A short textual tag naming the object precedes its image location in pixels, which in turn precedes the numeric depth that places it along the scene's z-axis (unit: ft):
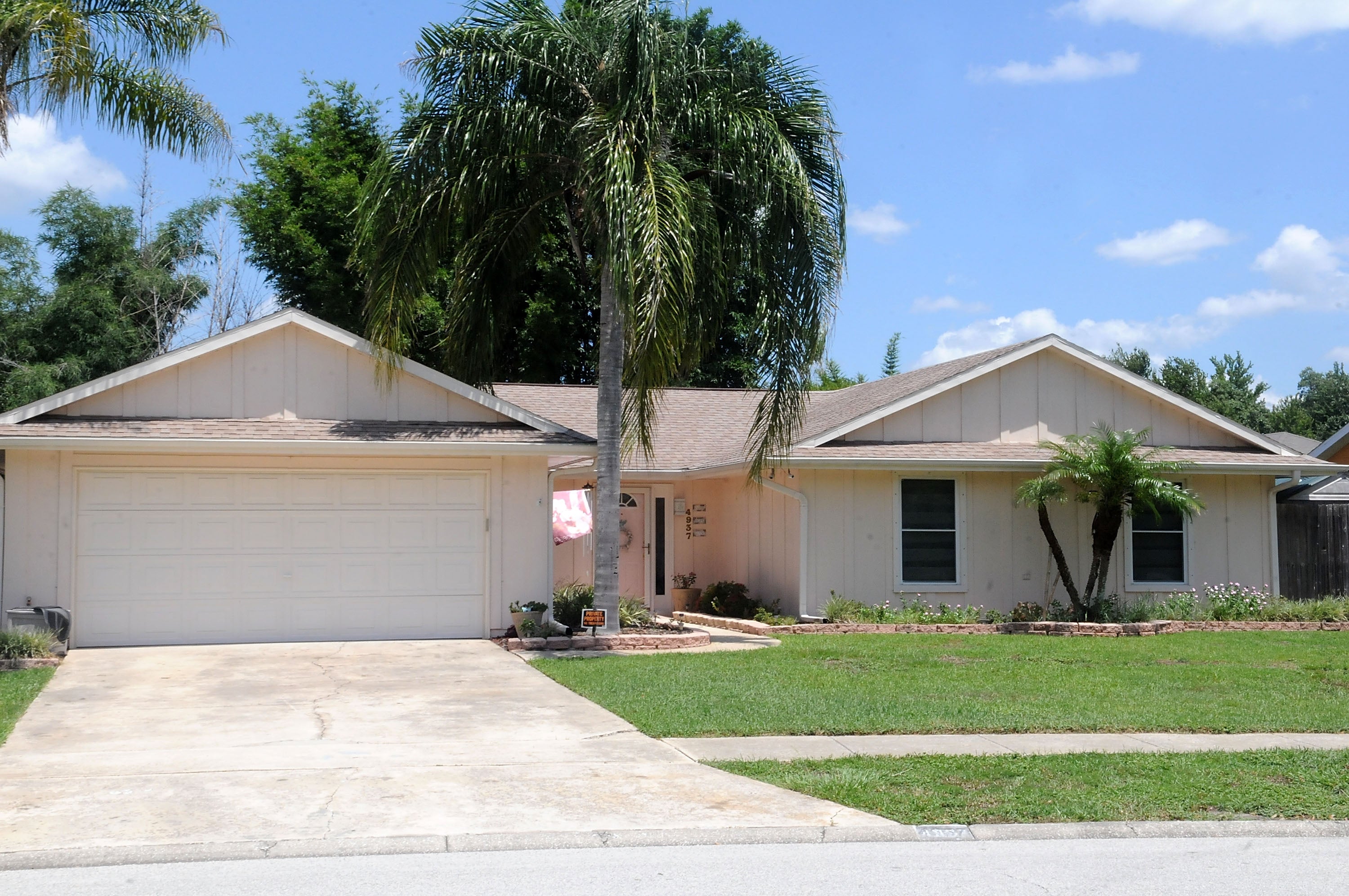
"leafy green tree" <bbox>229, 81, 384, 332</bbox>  103.45
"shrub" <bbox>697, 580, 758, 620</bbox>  62.90
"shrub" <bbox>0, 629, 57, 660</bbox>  42.45
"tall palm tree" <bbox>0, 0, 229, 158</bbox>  44.73
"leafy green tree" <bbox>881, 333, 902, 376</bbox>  168.14
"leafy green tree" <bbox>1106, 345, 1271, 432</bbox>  166.81
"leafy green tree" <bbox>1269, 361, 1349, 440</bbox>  175.52
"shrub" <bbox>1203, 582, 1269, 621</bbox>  60.03
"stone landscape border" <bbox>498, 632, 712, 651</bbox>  47.70
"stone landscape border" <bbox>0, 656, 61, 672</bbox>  42.11
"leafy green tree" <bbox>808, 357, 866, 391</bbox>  132.67
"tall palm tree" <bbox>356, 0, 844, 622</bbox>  44.60
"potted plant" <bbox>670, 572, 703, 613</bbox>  67.92
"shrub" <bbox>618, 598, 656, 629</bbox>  51.65
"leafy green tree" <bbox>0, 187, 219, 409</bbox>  111.14
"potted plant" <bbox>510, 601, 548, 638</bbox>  49.52
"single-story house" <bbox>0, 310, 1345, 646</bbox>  48.01
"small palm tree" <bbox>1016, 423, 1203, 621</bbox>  55.88
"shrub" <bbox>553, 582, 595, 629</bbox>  51.60
